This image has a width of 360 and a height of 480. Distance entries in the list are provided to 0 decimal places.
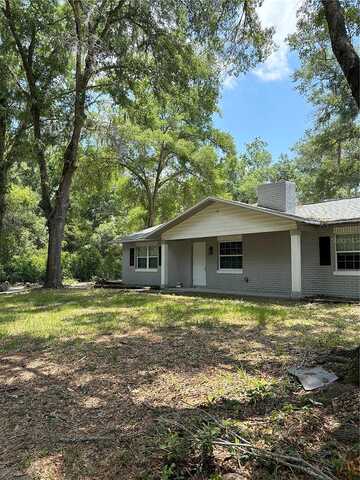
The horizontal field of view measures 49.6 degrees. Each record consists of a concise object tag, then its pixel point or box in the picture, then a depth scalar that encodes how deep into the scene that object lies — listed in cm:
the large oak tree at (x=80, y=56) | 1310
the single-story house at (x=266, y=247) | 1285
